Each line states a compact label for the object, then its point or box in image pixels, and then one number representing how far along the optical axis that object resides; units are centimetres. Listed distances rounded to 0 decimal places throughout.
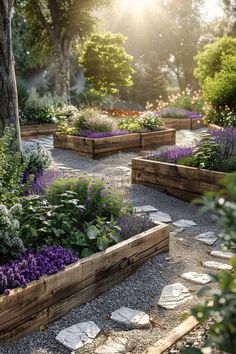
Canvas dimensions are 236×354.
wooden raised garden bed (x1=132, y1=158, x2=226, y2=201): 564
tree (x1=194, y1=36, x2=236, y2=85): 1558
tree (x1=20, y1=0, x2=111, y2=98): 1747
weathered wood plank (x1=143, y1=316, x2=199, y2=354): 219
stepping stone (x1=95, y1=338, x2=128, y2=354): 249
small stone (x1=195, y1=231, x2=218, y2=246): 442
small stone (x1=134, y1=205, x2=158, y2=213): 542
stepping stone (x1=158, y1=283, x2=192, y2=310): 314
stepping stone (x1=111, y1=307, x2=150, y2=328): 282
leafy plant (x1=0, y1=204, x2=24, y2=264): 297
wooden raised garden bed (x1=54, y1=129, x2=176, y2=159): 901
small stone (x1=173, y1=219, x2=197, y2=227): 499
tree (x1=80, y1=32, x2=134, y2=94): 1902
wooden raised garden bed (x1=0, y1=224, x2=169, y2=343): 250
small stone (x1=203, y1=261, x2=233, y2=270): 375
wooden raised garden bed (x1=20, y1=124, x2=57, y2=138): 1174
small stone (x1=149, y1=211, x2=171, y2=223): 508
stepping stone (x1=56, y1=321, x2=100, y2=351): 256
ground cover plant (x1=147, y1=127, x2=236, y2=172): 575
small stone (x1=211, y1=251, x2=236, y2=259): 407
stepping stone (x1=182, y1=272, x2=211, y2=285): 349
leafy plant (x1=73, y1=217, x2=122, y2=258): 332
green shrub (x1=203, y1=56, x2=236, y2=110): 1099
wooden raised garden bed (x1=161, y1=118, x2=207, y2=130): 1469
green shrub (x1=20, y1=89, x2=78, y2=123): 1272
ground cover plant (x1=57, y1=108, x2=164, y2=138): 972
